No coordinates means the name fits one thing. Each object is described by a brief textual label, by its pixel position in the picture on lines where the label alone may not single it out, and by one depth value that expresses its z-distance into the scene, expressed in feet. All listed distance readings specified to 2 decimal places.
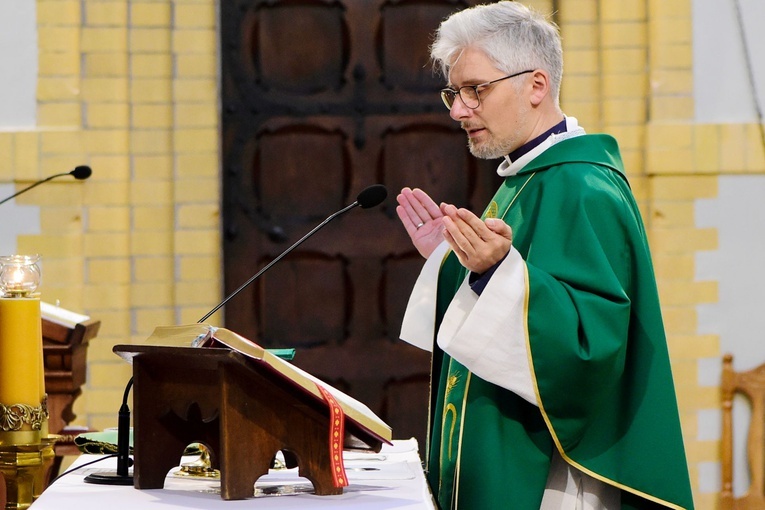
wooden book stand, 12.89
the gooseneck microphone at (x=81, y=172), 24.78
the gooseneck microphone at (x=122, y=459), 14.16
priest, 14.87
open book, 12.42
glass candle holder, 14.29
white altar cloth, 12.71
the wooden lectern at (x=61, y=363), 24.53
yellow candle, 14.03
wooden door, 37.14
